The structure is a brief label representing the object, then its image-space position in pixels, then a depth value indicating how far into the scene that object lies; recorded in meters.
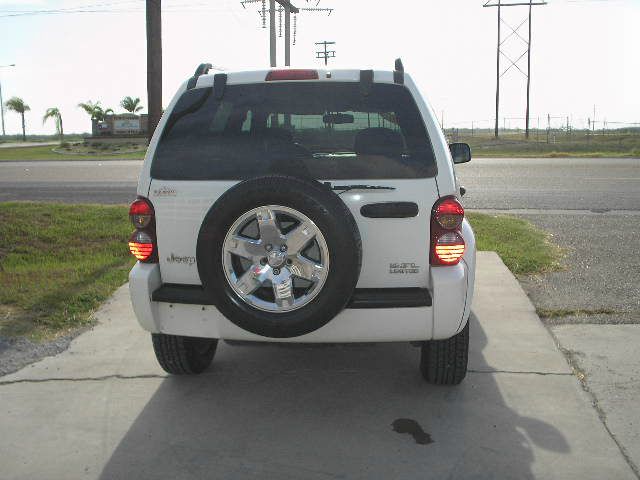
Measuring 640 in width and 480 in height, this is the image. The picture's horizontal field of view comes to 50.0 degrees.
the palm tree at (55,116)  84.31
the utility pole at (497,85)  52.83
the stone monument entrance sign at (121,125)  63.62
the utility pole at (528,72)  51.28
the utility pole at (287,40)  32.94
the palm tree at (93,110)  75.75
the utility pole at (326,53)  62.98
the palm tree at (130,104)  80.62
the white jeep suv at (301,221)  3.40
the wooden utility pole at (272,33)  25.61
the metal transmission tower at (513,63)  51.22
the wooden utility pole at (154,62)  11.96
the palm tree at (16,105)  98.69
